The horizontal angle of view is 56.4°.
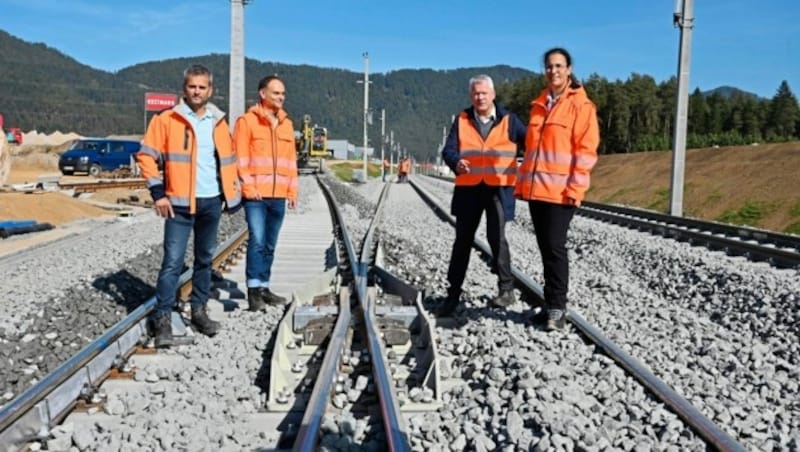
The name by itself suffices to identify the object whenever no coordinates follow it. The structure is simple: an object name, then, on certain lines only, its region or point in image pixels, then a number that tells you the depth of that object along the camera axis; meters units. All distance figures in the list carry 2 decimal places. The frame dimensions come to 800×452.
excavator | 52.72
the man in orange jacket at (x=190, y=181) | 5.27
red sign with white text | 66.36
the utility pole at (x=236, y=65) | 13.93
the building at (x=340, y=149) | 151.61
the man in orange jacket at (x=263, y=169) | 6.40
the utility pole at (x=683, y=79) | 18.95
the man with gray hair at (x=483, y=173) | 6.05
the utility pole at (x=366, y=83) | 43.44
